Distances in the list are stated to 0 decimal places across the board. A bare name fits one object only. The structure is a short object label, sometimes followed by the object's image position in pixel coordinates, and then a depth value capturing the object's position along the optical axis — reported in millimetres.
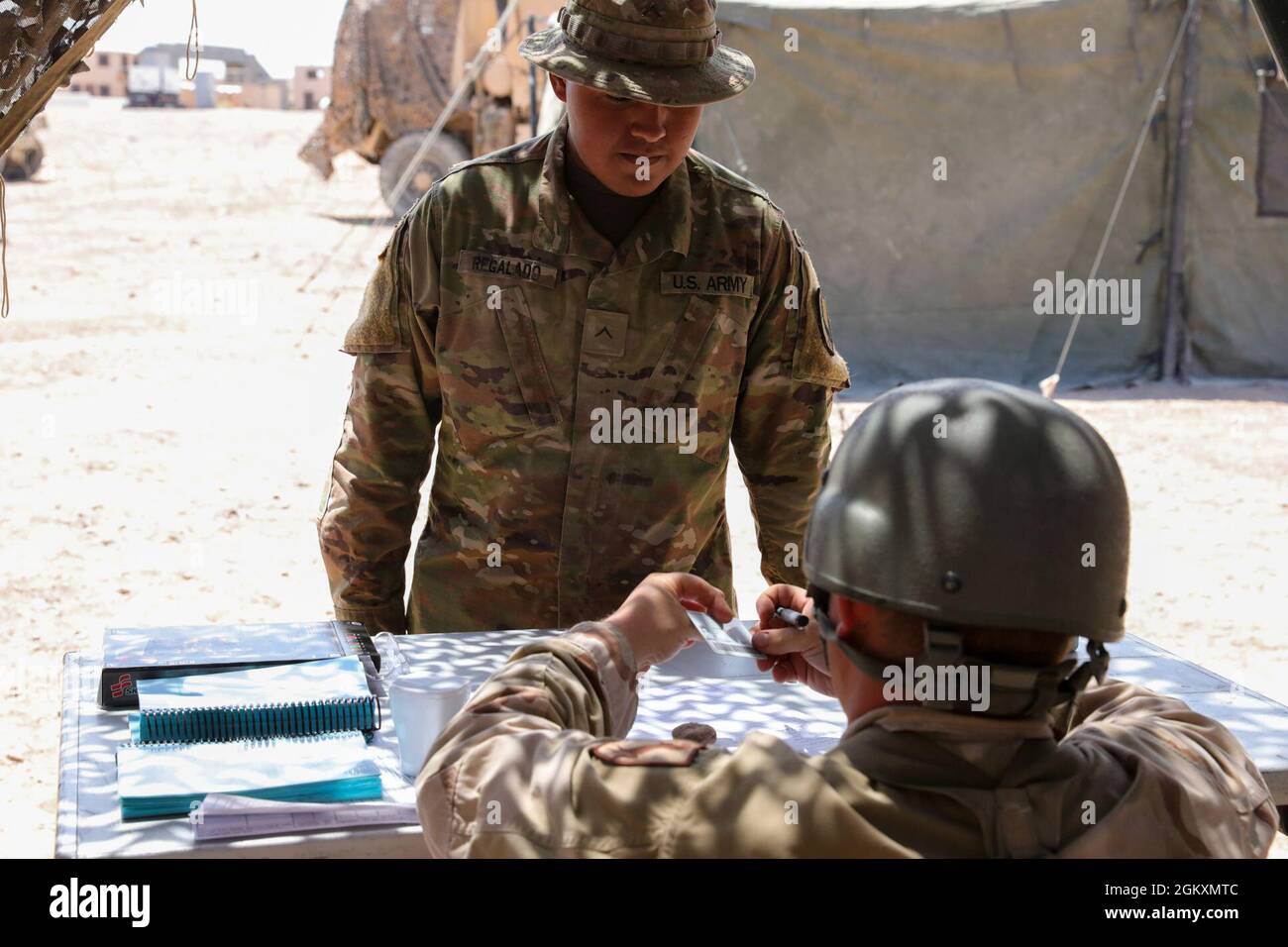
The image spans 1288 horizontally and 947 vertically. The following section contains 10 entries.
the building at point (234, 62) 51750
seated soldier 1461
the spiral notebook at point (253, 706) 2221
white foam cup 2098
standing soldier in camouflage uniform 3008
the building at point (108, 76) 55781
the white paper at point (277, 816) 1950
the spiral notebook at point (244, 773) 2008
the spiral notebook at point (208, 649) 2375
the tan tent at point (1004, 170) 9969
